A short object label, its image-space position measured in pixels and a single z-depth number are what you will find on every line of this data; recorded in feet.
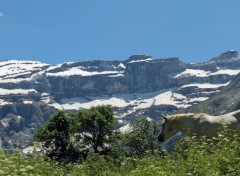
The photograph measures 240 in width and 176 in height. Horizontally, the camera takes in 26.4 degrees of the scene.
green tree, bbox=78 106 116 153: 295.69
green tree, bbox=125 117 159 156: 318.24
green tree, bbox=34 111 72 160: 272.31
